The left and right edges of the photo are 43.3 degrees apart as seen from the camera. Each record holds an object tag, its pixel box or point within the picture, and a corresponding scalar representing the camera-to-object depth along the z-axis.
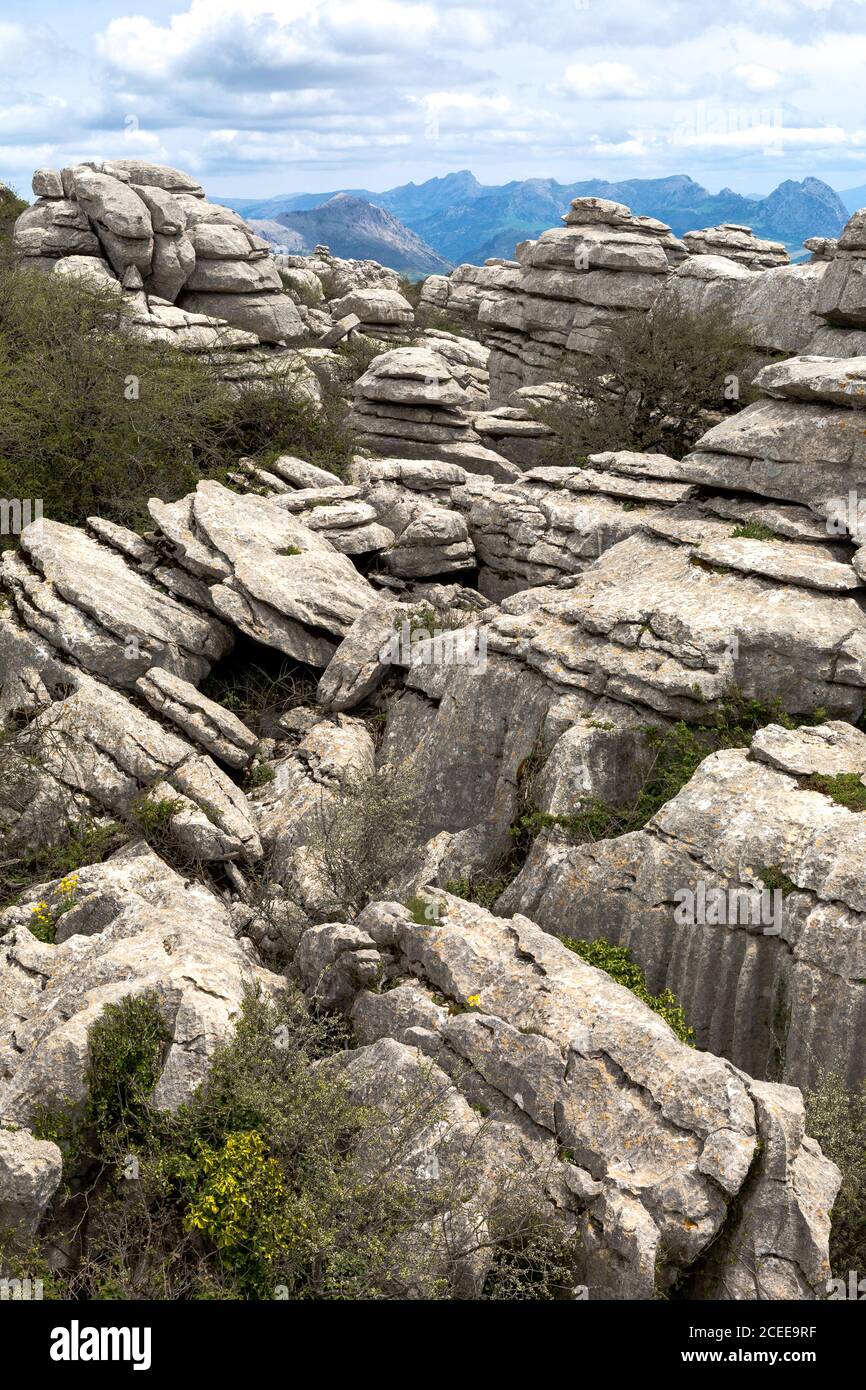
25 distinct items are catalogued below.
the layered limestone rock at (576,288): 39.56
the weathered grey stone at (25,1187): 8.73
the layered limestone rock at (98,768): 15.62
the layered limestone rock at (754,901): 11.34
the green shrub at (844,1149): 9.70
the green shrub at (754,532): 16.88
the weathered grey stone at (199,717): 17.16
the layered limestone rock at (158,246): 34.94
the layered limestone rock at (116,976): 9.80
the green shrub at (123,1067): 9.62
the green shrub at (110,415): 21.47
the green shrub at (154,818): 15.50
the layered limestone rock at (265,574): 19.09
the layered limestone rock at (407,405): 28.58
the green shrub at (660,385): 25.92
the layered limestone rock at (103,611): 17.50
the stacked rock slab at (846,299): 25.69
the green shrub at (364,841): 14.69
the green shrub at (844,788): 12.35
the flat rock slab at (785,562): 15.22
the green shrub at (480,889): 14.77
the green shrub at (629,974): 11.95
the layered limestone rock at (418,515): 22.30
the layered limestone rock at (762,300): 30.69
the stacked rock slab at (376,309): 45.94
